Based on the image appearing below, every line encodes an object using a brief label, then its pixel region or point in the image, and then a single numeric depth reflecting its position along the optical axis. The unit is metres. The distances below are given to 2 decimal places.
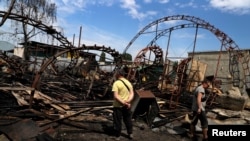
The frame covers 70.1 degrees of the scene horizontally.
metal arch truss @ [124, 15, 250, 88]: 16.76
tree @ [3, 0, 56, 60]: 26.24
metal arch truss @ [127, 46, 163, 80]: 21.08
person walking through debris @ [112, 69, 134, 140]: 5.79
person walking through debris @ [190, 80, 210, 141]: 5.99
